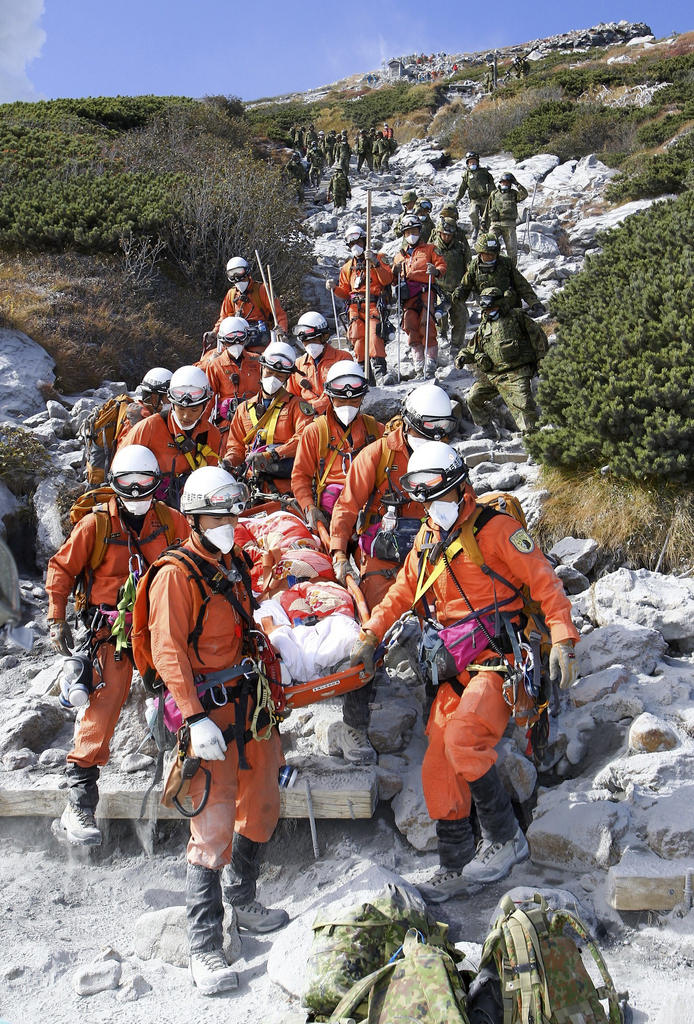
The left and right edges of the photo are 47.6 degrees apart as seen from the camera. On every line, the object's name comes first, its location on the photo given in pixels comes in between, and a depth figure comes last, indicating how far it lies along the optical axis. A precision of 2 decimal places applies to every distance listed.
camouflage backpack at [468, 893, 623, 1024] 2.44
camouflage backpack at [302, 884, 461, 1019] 2.69
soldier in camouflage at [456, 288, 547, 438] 8.34
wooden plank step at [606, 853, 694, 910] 3.38
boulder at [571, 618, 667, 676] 4.81
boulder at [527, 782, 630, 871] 3.74
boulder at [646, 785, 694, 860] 3.54
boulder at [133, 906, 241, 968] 3.68
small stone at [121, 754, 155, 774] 4.82
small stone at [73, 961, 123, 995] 3.46
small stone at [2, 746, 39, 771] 4.91
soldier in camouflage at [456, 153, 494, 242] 15.13
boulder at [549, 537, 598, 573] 5.91
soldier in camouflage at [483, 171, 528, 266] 13.11
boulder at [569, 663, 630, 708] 4.64
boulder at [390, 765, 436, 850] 4.23
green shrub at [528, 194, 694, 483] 5.85
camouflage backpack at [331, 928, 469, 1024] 2.37
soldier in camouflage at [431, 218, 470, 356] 11.76
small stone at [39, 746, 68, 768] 4.97
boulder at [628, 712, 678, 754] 4.11
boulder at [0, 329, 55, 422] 9.59
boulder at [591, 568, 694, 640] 5.06
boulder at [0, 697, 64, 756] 5.04
